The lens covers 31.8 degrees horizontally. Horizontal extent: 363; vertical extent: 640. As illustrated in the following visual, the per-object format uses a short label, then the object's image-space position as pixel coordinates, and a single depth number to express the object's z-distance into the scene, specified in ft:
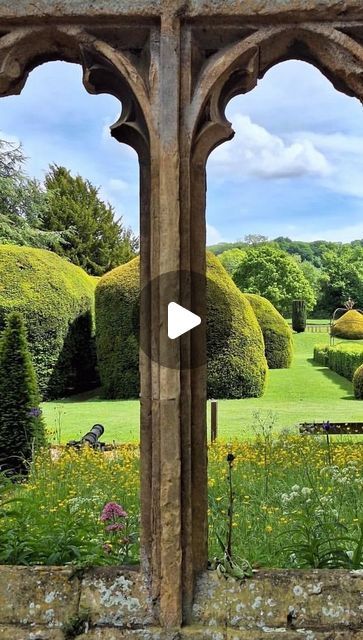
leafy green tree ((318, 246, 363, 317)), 126.66
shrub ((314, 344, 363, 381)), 45.78
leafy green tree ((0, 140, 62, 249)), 55.11
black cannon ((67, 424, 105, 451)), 21.39
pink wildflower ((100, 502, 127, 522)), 8.30
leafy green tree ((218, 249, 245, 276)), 150.47
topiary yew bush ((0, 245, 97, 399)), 34.83
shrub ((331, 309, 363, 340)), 75.26
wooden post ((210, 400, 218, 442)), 24.75
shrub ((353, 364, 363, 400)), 36.60
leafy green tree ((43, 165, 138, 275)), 70.79
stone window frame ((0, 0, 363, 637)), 5.40
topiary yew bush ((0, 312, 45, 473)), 19.49
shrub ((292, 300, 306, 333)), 99.04
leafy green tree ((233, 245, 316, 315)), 121.19
